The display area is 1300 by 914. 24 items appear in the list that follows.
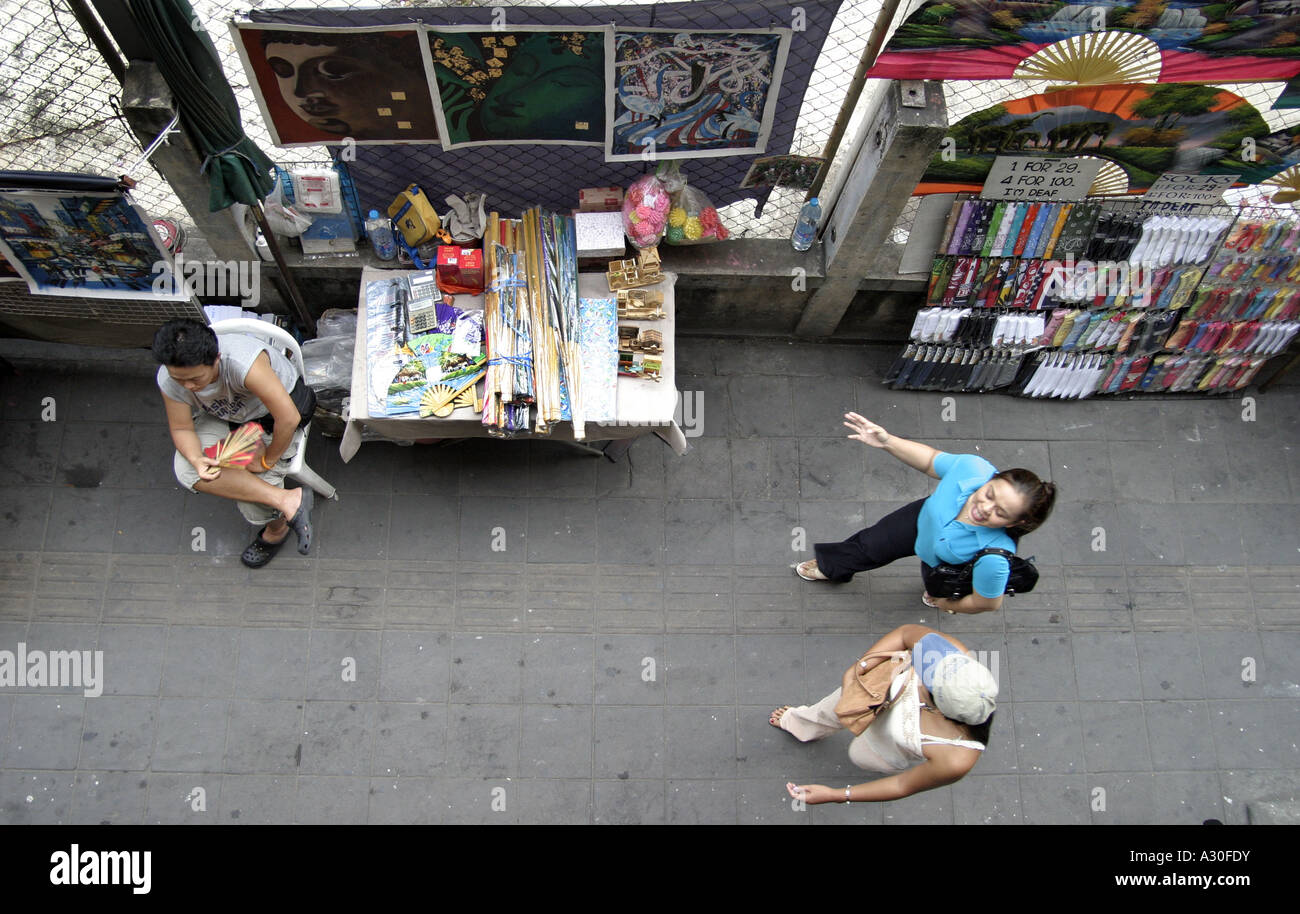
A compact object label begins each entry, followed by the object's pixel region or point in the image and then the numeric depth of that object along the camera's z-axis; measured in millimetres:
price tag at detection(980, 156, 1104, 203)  5270
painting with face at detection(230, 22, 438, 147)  4582
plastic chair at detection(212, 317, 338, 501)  4953
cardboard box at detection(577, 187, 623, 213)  5613
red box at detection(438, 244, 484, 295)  5355
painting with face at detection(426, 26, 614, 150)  4633
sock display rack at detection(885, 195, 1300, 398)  5578
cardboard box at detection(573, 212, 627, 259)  5562
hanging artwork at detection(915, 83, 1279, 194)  4867
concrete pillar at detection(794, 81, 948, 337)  4875
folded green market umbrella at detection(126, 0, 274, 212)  4332
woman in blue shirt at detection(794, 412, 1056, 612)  4324
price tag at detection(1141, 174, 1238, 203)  5367
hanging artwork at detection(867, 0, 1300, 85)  4336
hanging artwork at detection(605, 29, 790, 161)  4723
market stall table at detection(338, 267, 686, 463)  5281
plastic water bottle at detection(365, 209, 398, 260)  5504
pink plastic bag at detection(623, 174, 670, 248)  5465
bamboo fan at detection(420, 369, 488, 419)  5172
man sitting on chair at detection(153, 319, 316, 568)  4371
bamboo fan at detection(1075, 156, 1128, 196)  5309
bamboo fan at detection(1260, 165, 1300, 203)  5316
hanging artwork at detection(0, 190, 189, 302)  4863
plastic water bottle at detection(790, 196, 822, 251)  5848
